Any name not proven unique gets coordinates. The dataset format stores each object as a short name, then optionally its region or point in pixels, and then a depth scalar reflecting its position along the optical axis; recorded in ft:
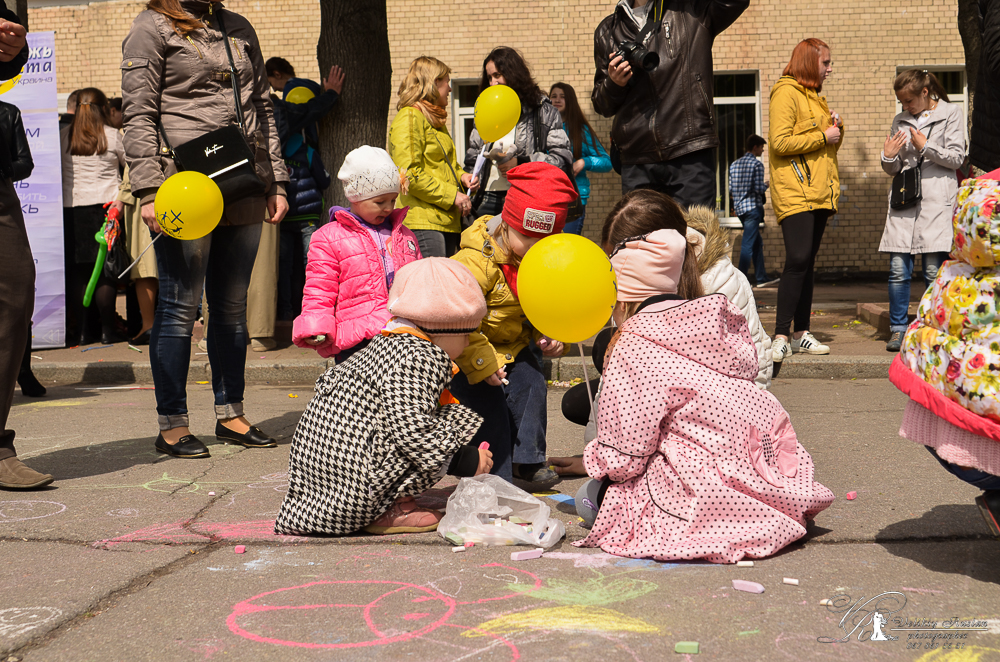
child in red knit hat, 11.90
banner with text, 25.71
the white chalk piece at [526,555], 9.53
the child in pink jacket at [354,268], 13.33
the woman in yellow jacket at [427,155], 19.25
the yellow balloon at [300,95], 25.03
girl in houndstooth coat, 10.03
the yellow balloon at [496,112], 17.19
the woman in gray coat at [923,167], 22.13
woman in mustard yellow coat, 20.85
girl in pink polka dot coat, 9.25
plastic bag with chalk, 10.02
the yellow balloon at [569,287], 10.00
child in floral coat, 7.78
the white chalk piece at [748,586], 8.38
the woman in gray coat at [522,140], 20.44
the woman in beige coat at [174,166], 13.87
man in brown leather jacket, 17.19
